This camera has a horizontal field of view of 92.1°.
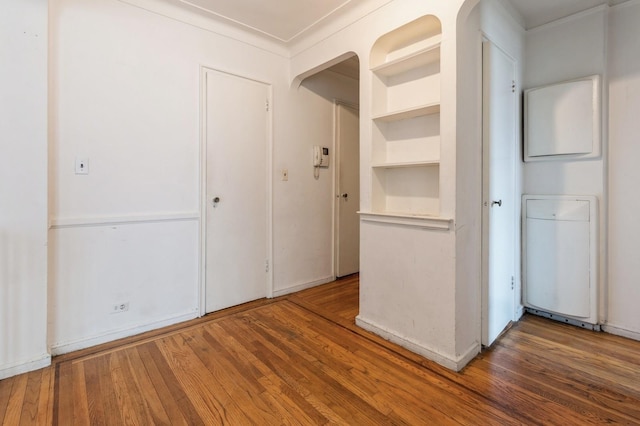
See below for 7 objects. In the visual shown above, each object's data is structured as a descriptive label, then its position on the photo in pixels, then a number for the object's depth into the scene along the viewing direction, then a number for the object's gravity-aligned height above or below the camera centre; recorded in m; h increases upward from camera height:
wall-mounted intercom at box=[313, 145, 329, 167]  3.36 +0.60
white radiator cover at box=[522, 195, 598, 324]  2.33 -0.35
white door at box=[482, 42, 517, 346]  2.06 +0.15
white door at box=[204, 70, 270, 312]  2.65 +0.19
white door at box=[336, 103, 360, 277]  3.64 +0.26
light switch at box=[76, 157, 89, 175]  2.05 +0.30
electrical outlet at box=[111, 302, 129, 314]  2.21 -0.70
